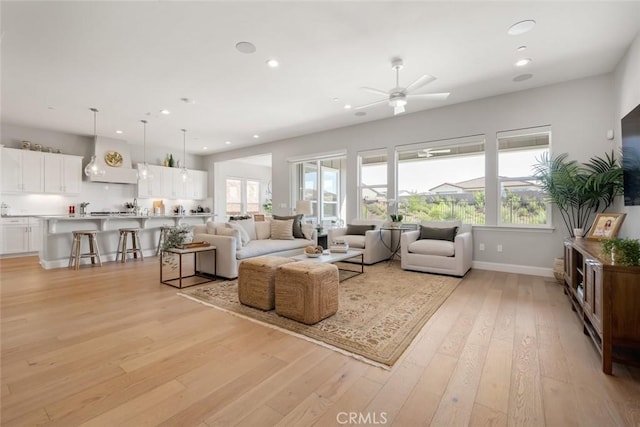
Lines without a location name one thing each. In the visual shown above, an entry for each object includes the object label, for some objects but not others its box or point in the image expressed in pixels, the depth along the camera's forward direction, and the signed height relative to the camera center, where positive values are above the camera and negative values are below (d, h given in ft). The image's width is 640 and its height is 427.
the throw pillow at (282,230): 17.65 -1.22
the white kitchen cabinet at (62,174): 21.25 +2.77
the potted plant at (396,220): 17.28 -0.59
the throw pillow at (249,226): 16.92 -0.94
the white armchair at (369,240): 16.66 -1.74
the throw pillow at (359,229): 18.11 -1.19
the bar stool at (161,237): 21.42 -2.02
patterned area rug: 7.21 -3.30
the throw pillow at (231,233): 13.91 -1.10
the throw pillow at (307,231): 18.45 -1.33
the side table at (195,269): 12.63 -2.95
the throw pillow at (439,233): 15.39 -1.25
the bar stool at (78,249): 16.49 -2.31
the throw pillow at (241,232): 14.82 -1.16
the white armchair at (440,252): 13.97 -2.10
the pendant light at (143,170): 20.07 +2.79
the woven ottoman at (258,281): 9.50 -2.40
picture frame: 10.25 -0.56
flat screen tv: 8.77 +1.74
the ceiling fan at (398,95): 11.55 +4.69
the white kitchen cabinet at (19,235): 19.69 -1.75
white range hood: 23.32 +4.14
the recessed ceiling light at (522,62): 11.63 +6.06
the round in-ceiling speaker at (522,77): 13.03 +6.09
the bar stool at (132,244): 18.58 -2.28
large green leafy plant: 11.73 +1.07
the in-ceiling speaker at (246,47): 10.37 +5.96
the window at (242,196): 33.37 +1.65
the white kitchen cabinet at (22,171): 19.48 +2.72
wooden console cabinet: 5.84 -2.08
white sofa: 13.47 -1.92
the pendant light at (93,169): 16.48 +2.36
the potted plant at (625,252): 5.98 -0.88
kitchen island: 16.70 -1.31
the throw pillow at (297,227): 18.27 -1.07
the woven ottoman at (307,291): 8.36 -2.43
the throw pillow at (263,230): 17.80 -1.23
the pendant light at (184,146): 20.61 +6.10
